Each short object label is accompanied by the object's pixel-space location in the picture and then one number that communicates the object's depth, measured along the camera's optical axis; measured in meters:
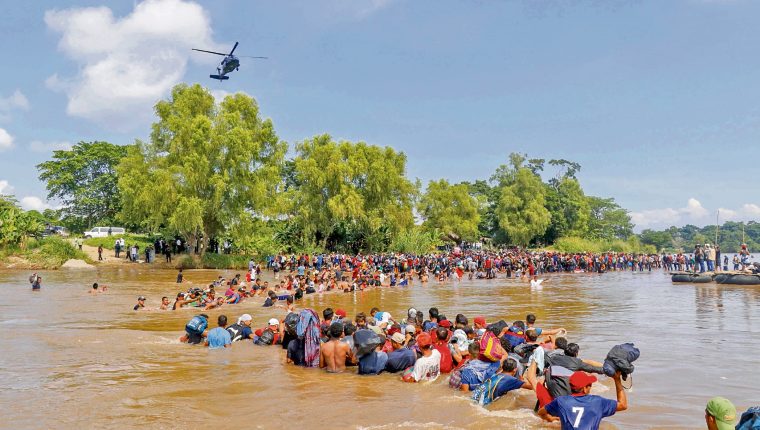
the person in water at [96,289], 20.99
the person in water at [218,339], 11.45
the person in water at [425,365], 8.62
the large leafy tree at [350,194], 42.88
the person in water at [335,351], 9.23
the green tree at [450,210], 60.06
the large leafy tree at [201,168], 34.62
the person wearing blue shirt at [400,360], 9.14
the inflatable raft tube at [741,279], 26.66
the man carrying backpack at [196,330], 11.70
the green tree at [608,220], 82.00
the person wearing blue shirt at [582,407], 4.98
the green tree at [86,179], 54.62
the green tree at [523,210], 62.62
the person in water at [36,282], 22.20
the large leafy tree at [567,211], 69.12
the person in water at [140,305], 17.45
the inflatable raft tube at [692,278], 28.81
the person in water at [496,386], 7.28
